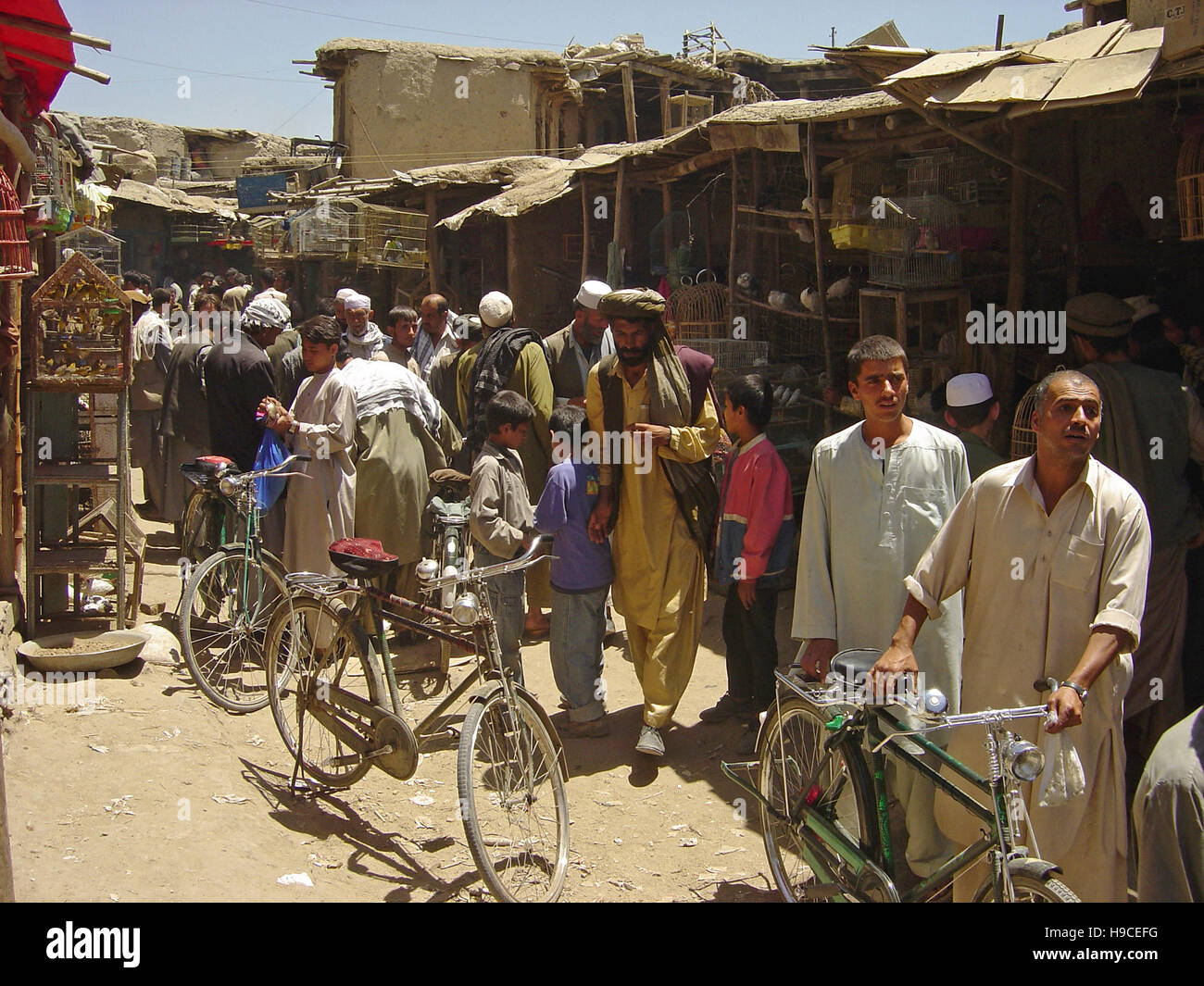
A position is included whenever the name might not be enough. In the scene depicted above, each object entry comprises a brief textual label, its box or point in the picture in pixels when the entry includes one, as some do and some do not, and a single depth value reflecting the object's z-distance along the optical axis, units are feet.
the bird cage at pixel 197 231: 89.20
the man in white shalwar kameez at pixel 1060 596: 10.35
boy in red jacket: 16.83
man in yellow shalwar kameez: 16.98
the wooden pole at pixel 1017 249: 21.61
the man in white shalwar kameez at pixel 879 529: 12.75
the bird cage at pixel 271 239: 55.67
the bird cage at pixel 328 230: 50.24
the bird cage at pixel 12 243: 13.66
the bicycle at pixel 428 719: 13.00
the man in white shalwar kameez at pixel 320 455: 19.76
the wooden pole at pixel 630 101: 68.74
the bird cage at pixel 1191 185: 18.47
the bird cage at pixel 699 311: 34.01
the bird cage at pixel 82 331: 18.93
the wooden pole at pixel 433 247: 53.78
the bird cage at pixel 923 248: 24.17
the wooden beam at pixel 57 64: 17.68
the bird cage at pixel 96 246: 47.16
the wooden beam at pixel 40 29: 16.19
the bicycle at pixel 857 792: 9.12
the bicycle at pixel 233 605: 18.94
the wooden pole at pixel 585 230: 43.14
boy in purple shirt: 17.44
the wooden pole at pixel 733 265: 32.19
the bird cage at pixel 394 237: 51.60
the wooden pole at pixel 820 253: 26.71
